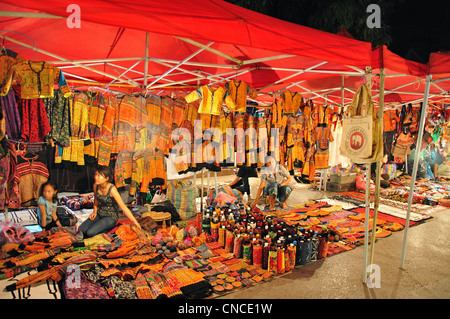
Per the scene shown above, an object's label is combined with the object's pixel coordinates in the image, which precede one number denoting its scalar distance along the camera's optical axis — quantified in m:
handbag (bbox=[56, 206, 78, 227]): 4.40
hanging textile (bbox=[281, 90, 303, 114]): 4.20
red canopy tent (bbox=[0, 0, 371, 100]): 1.73
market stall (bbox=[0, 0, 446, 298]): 2.37
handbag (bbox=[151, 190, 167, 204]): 5.76
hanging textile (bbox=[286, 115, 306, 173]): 4.52
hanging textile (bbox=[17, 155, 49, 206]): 4.06
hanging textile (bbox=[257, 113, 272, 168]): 4.25
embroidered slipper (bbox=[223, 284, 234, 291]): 2.77
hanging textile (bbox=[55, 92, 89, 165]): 3.28
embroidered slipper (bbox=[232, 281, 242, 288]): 2.82
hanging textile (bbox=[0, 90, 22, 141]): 2.53
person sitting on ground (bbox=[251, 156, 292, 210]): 5.85
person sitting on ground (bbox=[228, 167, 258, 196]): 6.14
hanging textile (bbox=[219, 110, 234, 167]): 4.02
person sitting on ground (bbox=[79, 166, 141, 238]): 3.81
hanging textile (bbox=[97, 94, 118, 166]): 3.40
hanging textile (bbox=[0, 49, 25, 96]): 2.29
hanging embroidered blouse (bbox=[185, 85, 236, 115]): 3.60
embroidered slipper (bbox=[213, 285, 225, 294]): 2.72
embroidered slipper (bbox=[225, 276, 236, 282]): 2.91
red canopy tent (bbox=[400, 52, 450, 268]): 3.10
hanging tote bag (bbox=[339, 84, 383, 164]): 2.58
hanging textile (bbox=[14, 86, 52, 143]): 2.81
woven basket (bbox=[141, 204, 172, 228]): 4.44
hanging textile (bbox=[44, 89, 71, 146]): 3.06
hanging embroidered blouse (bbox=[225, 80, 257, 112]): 3.67
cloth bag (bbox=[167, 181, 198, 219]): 5.00
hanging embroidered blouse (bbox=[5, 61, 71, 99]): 2.61
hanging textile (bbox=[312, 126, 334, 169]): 4.99
